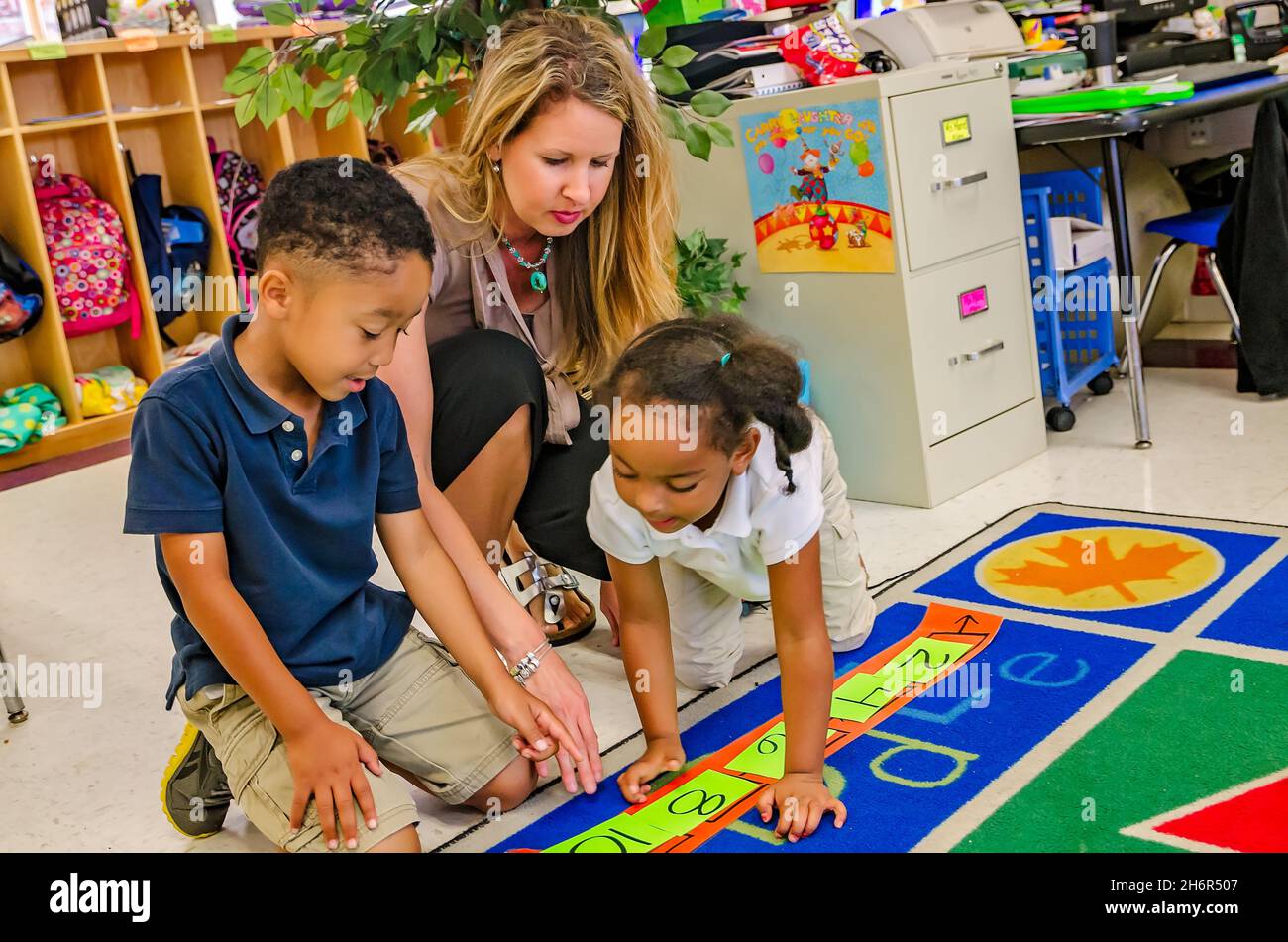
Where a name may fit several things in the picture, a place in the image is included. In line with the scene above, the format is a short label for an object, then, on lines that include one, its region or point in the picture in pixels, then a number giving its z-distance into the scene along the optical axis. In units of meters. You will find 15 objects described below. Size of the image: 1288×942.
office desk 2.16
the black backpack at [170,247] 3.68
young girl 1.23
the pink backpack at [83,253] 3.43
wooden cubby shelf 3.39
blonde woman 1.46
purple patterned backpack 3.89
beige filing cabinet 2.16
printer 2.45
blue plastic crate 2.58
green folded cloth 3.26
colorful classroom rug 1.21
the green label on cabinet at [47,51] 3.32
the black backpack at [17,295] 3.29
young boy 1.17
